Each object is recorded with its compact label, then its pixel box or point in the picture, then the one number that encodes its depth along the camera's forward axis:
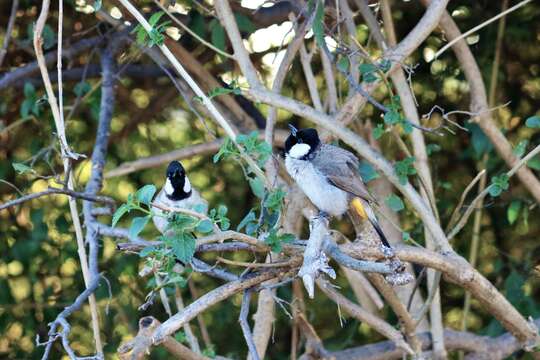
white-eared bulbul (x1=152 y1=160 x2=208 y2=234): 7.03
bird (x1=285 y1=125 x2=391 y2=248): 5.65
